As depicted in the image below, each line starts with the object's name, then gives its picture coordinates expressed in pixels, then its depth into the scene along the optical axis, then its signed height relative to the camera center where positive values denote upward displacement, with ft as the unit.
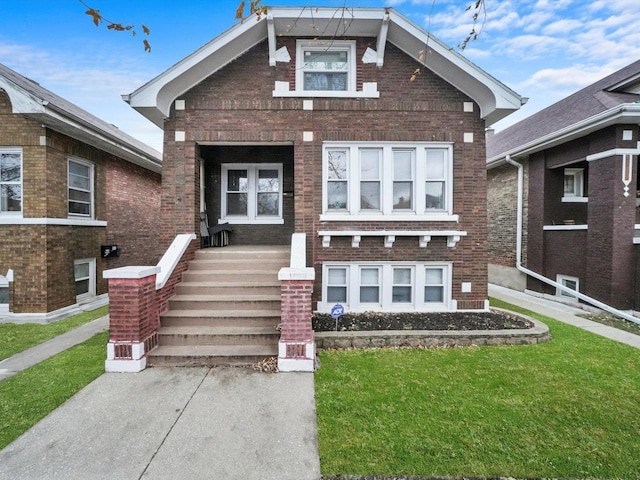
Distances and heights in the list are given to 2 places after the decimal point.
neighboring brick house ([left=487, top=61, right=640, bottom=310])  23.67 +3.67
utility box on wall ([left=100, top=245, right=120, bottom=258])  28.48 -1.93
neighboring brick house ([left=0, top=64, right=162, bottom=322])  21.94 +2.18
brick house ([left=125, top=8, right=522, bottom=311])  20.98 +6.30
